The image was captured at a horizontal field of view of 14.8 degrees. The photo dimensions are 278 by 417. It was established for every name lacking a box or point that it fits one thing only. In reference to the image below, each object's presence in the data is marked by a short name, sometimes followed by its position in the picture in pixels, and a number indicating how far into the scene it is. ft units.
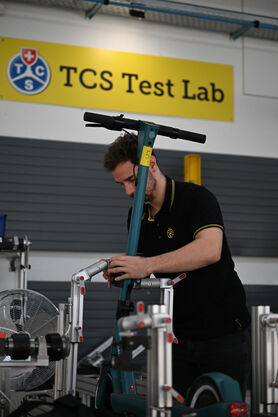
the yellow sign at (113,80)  33.19
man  12.72
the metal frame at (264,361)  11.38
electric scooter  9.91
